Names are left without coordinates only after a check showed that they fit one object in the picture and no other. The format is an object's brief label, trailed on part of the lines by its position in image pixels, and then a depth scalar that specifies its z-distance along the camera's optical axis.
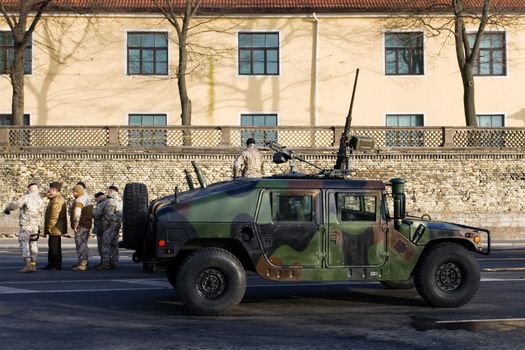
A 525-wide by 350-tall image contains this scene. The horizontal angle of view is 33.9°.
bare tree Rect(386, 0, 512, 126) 34.41
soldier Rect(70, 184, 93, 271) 17.05
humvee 10.72
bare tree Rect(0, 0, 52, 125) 33.09
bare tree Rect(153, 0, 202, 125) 35.06
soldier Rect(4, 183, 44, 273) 16.33
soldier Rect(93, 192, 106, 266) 17.34
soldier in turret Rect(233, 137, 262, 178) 18.64
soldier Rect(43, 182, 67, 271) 16.98
